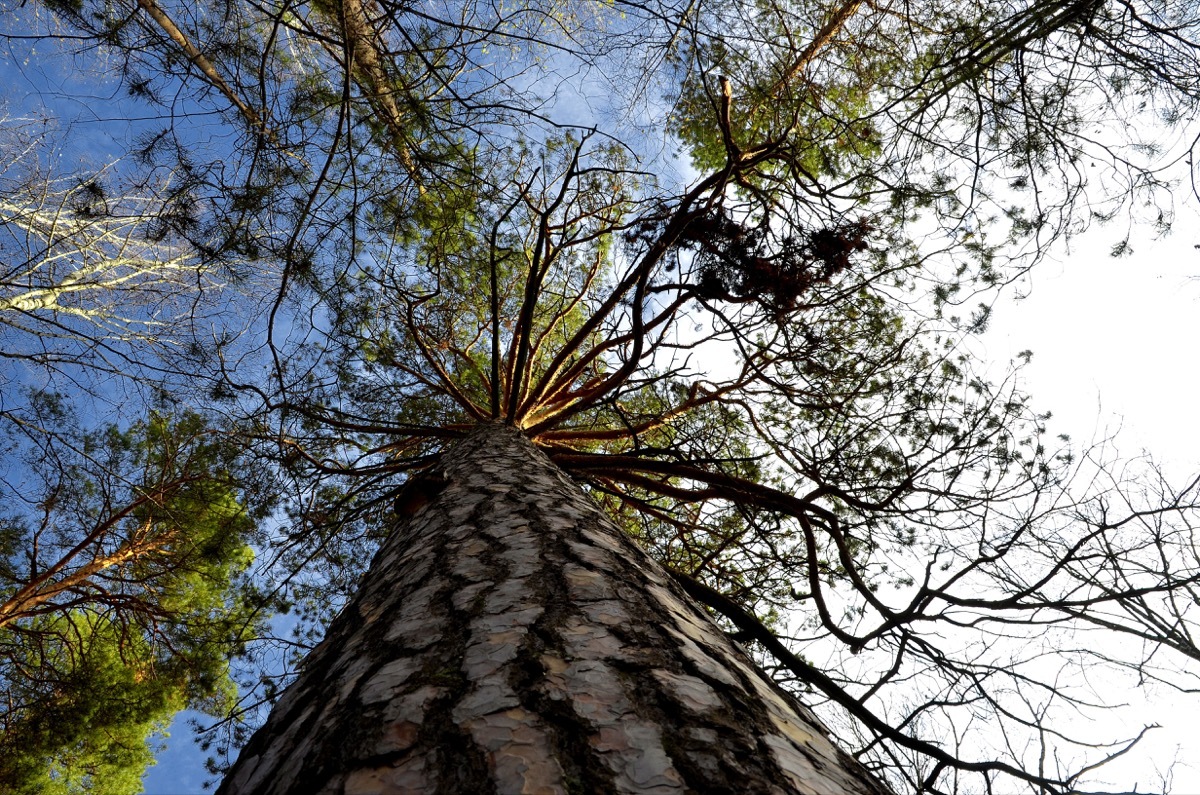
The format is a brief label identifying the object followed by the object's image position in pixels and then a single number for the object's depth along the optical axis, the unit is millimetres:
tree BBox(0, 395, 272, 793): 5285
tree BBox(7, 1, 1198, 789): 3197
